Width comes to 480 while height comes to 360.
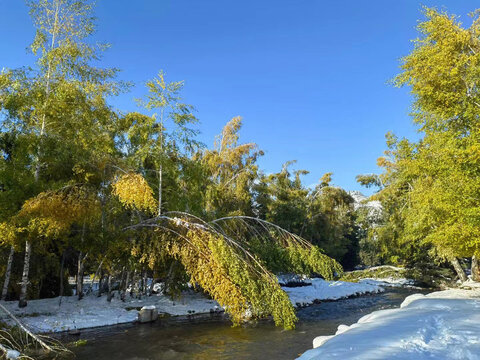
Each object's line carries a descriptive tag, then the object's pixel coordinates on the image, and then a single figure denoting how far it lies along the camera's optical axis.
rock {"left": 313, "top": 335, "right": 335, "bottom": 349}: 7.06
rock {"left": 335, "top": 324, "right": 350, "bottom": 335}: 7.93
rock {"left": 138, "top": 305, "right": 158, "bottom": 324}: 12.16
